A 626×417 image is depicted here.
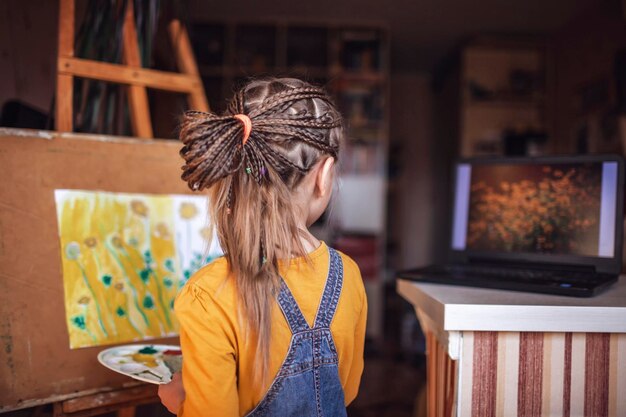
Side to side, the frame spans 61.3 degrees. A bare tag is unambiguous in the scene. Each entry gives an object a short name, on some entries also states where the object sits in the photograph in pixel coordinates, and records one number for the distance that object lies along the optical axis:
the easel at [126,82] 1.16
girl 0.80
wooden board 1.09
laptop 1.13
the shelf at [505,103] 4.43
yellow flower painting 1.18
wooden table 0.92
